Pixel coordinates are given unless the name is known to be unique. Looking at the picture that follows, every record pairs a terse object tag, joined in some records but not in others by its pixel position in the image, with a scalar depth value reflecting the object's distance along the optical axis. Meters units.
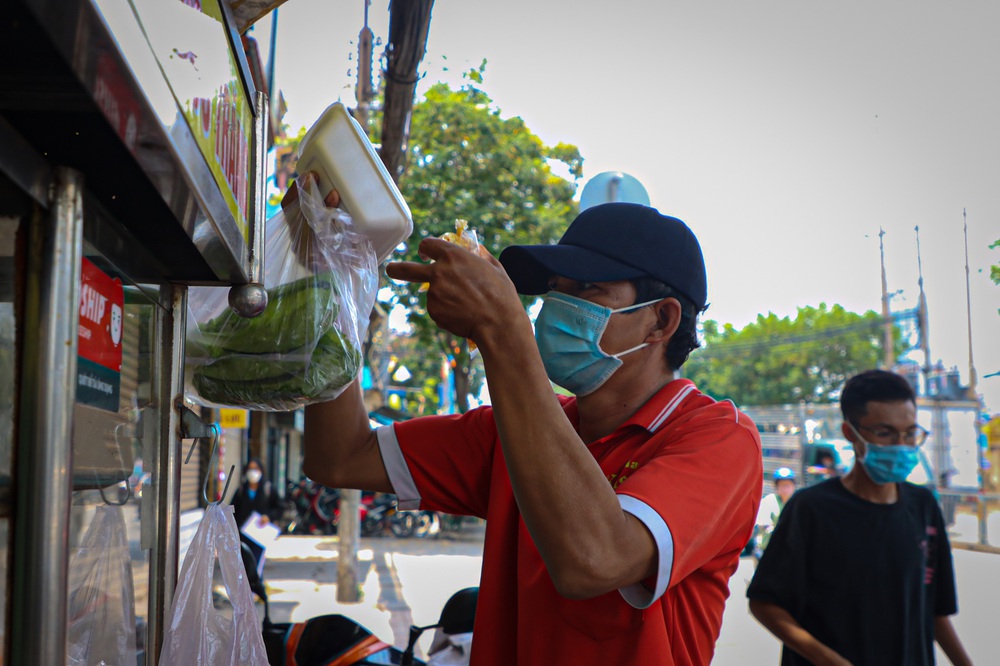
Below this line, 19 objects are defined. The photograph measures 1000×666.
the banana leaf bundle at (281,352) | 1.57
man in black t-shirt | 2.92
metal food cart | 0.79
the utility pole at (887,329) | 29.65
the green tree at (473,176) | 12.02
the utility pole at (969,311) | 25.99
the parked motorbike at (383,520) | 19.25
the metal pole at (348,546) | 10.20
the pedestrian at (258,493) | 15.01
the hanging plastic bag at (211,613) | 1.44
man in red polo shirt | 1.39
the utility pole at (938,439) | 20.20
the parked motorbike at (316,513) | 19.42
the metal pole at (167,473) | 1.52
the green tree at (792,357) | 47.72
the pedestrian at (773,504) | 12.98
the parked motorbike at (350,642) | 2.70
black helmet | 2.81
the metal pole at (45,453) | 0.90
